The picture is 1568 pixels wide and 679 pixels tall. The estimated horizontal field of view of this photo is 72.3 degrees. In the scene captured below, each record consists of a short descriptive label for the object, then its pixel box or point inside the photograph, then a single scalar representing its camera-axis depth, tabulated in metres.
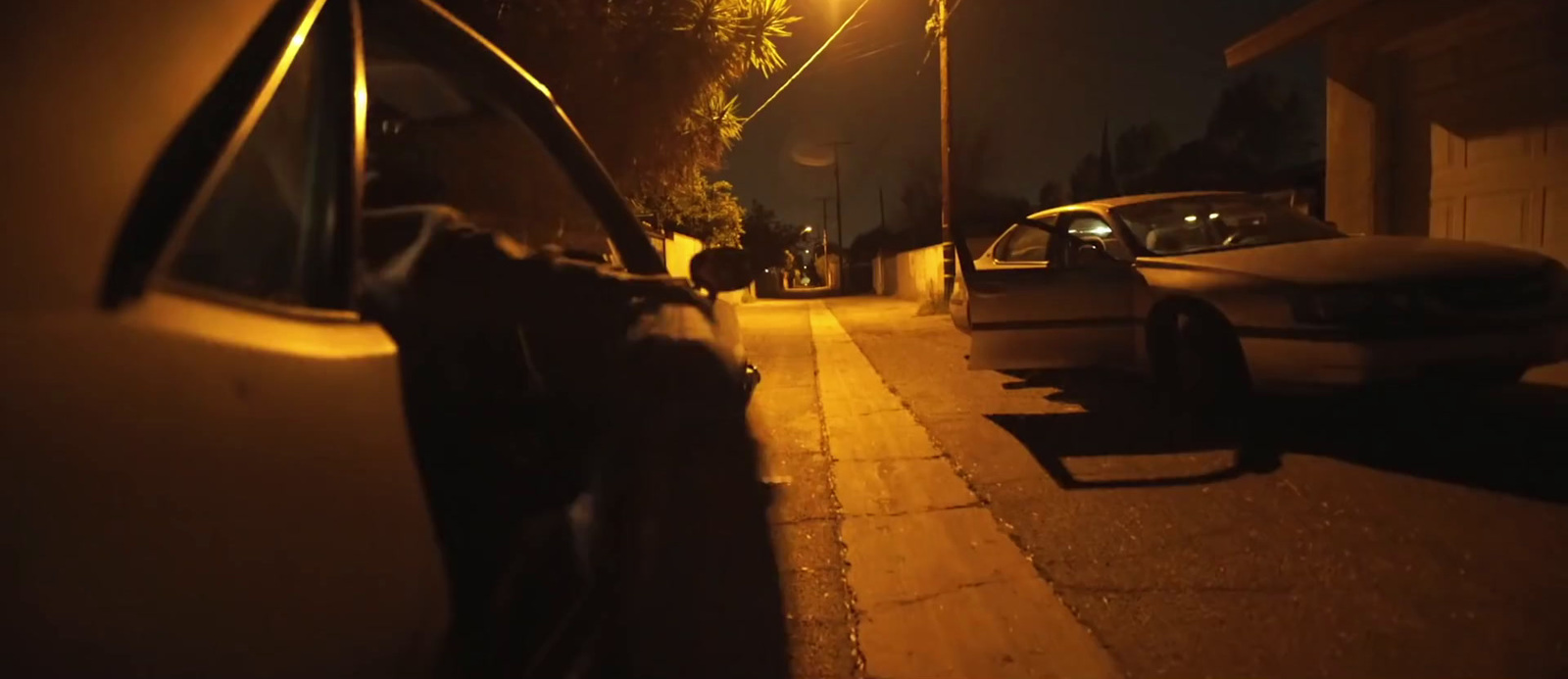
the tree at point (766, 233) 57.91
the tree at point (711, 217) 25.55
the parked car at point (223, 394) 0.89
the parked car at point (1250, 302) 5.08
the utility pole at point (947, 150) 17.62
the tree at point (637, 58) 7.62
